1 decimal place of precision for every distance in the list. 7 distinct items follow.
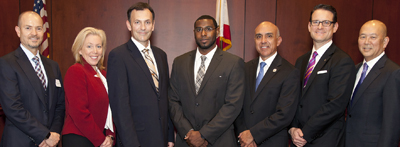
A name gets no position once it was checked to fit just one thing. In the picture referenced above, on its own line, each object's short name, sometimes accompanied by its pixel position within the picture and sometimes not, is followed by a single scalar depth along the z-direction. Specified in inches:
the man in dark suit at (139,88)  93.4
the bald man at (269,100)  102.2
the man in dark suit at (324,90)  99.4
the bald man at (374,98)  94.8
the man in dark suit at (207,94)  99.0
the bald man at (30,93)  92.4
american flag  176.2
